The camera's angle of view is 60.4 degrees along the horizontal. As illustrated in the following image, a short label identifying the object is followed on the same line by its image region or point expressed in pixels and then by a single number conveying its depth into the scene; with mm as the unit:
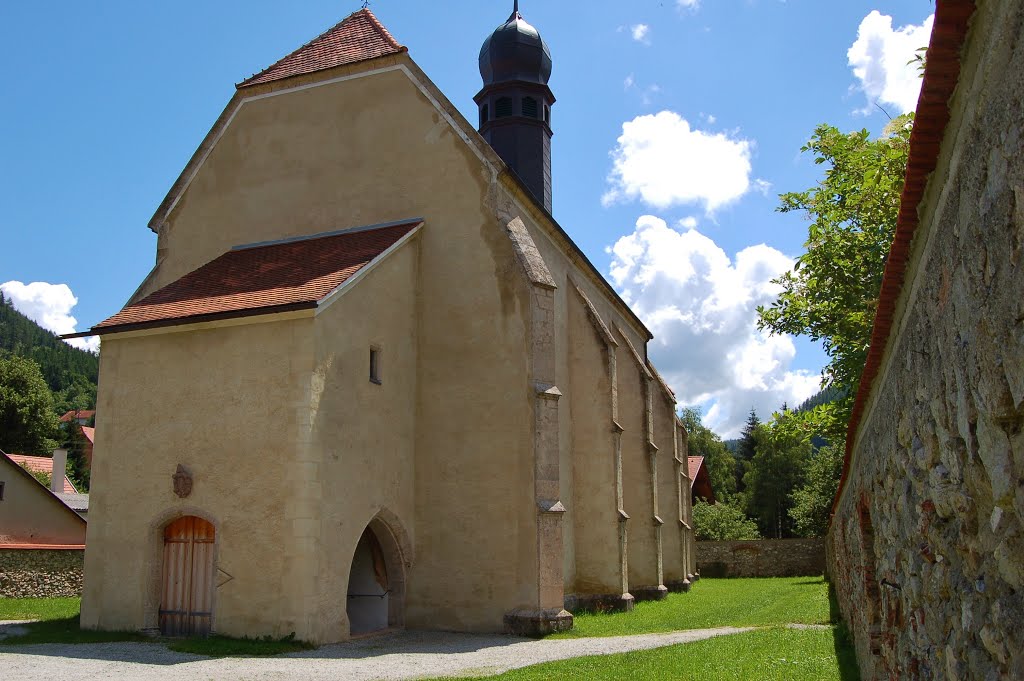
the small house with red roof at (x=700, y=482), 51812
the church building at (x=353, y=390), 14344
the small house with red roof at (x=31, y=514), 26891
